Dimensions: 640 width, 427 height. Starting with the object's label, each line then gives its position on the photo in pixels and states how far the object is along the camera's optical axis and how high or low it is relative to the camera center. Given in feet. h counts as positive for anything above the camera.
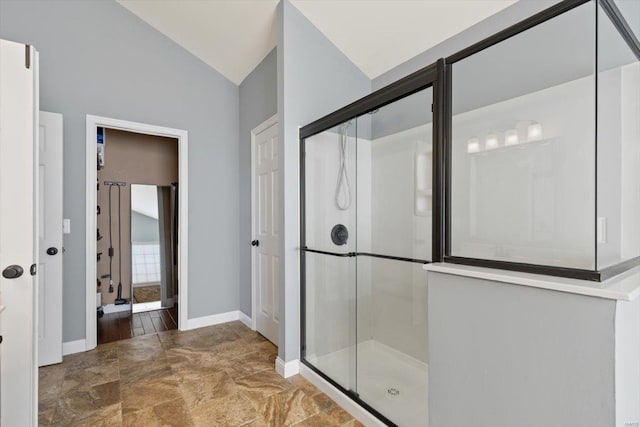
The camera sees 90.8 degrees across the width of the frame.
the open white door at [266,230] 9.75 -0.60
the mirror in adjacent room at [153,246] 13.62 -1.53
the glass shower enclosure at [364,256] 6.79 -1.06
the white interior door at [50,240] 8.27 -0.76
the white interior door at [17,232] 4.69 -0.31
